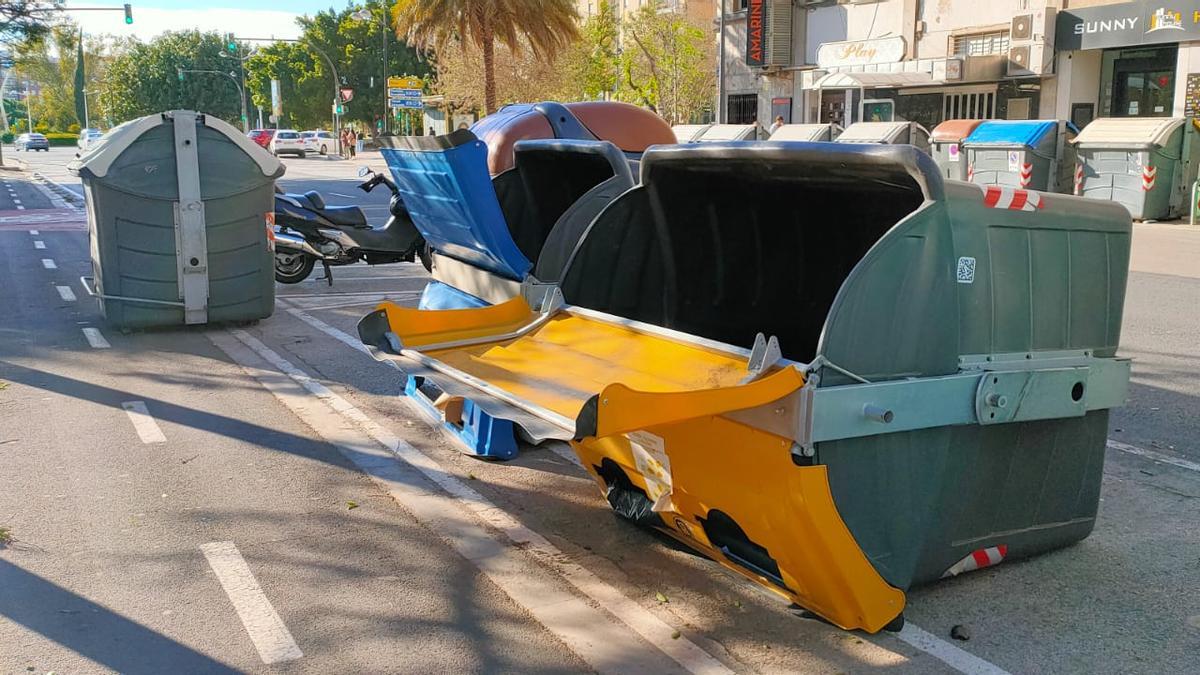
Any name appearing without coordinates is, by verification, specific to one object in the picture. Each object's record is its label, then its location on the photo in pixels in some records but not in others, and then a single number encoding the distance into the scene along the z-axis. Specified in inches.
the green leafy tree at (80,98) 3078.2
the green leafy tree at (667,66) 1513.3
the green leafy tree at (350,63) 2726.4
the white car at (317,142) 2387.1
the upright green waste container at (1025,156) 852.0
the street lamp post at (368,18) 2412.9
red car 2119.3
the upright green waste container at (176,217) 357.4
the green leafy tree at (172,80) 3914.9
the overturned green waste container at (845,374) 134.6
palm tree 1171.9
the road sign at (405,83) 2127.2
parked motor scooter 468.8
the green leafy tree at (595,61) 1662.2
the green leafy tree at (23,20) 1323.8
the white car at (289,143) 2295.8
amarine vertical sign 1416.1
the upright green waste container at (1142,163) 781.3
